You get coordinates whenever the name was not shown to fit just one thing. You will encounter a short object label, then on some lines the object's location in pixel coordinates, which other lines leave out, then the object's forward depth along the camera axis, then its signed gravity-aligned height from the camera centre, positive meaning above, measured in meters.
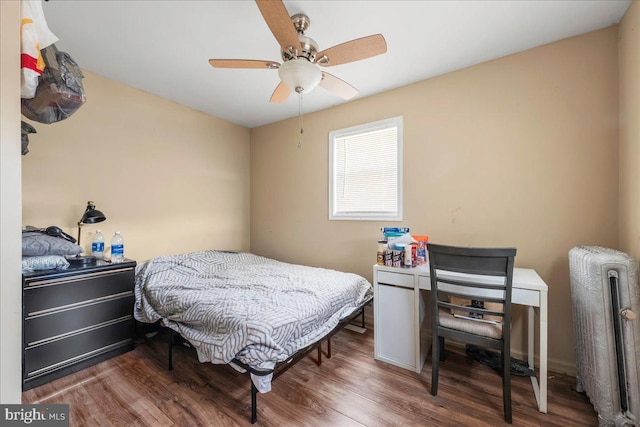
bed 1.49 -0.66
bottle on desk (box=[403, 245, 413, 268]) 2.05 -0.35
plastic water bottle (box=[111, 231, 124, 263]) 2.40 -0.32
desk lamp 2.13 -0.04
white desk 1.95 -0.81
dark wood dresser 1.76 -0.79
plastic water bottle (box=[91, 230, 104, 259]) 2.40 -0.29
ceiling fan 1.44 +1.03
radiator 1.33 -0.67
